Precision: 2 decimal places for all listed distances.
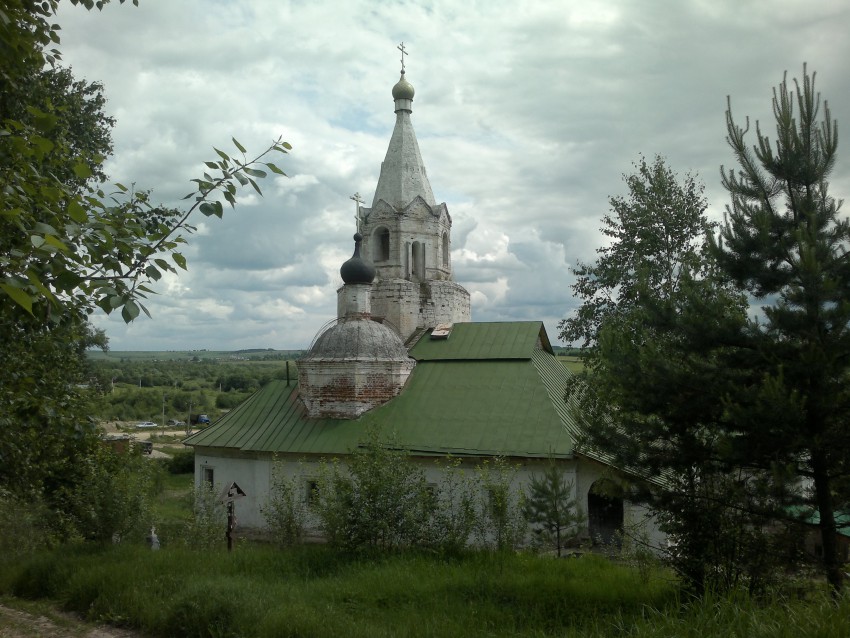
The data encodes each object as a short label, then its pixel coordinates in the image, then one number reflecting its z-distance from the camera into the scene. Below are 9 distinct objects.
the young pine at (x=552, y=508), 12.28
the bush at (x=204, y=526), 12.66
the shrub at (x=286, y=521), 12.23
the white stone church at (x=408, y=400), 15.82
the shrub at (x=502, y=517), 10.87
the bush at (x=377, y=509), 10.41
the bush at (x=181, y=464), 37.13
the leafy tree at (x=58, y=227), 3.89
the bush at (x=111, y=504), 11.34
